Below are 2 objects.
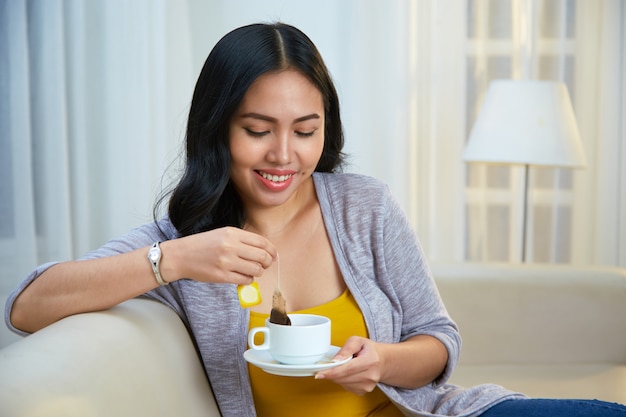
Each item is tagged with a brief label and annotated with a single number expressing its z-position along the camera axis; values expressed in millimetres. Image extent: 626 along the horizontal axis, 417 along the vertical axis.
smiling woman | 2393
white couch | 2354
